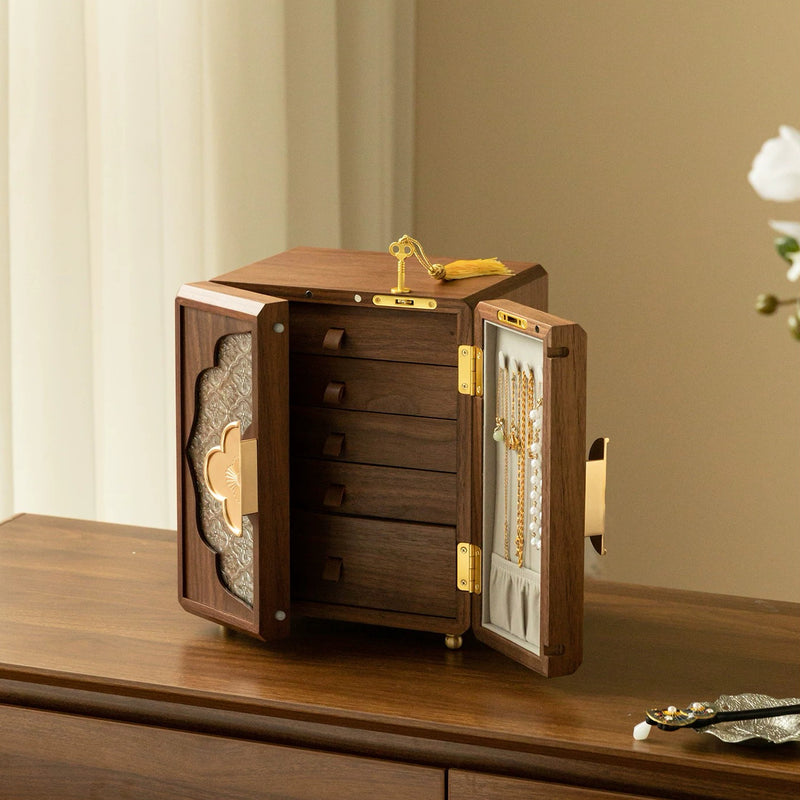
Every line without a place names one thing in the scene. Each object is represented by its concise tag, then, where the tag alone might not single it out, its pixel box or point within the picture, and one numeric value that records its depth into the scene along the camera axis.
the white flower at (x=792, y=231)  2.28
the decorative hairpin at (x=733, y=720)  2.51
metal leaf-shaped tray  2.51
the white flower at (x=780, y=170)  2.28
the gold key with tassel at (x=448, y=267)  2.65
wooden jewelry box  2.60
